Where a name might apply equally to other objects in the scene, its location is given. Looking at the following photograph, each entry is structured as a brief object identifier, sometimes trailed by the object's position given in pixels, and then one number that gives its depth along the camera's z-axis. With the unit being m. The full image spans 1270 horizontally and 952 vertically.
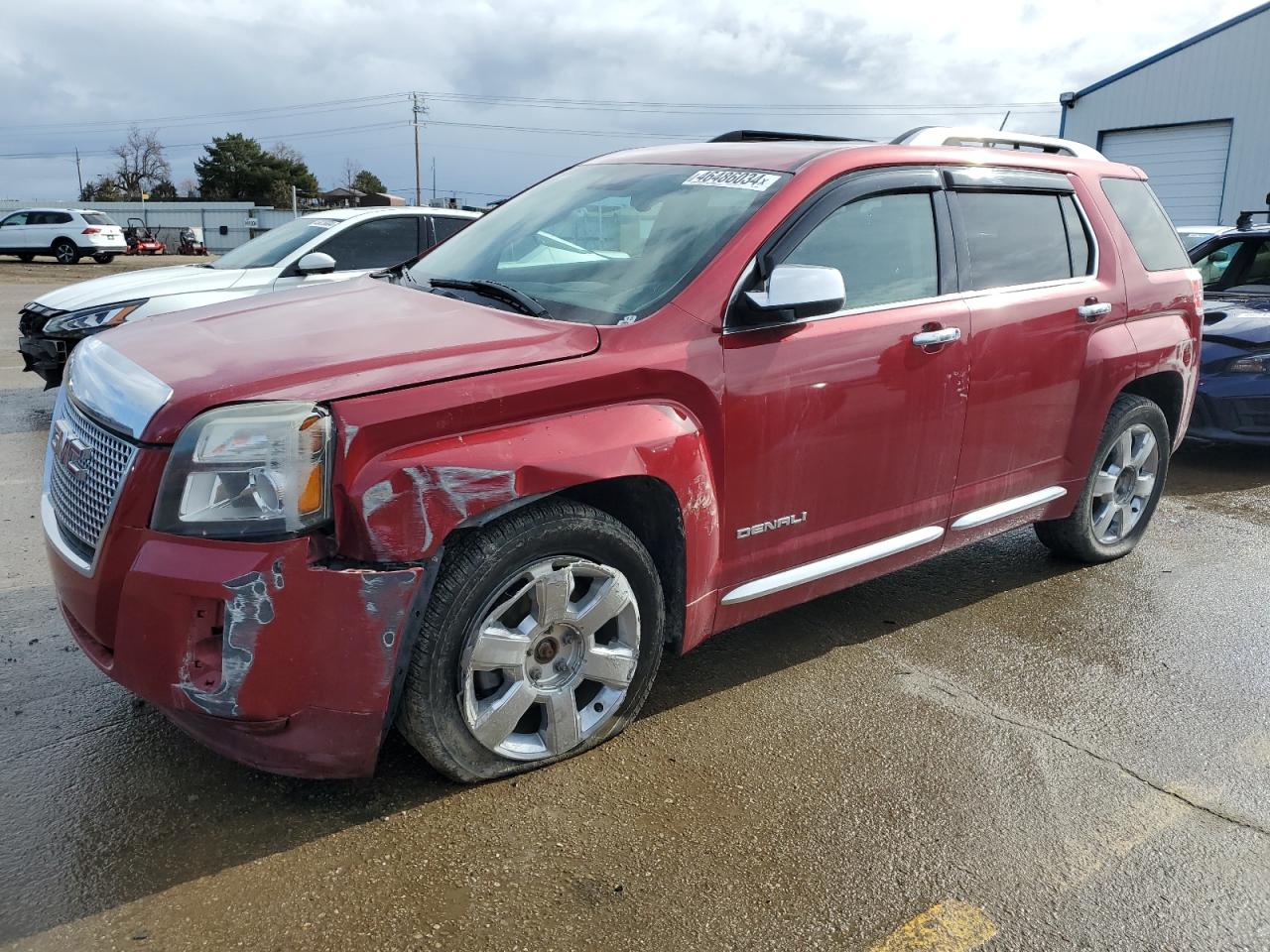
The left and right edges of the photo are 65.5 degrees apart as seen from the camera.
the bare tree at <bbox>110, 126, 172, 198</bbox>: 92.44
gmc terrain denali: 2.28
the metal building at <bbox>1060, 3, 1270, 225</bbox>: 21.36
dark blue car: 6.47
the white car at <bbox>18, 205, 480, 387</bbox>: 7.06
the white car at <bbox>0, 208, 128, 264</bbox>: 29.69
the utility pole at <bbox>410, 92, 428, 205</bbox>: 71.88
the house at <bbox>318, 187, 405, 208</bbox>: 46.66
